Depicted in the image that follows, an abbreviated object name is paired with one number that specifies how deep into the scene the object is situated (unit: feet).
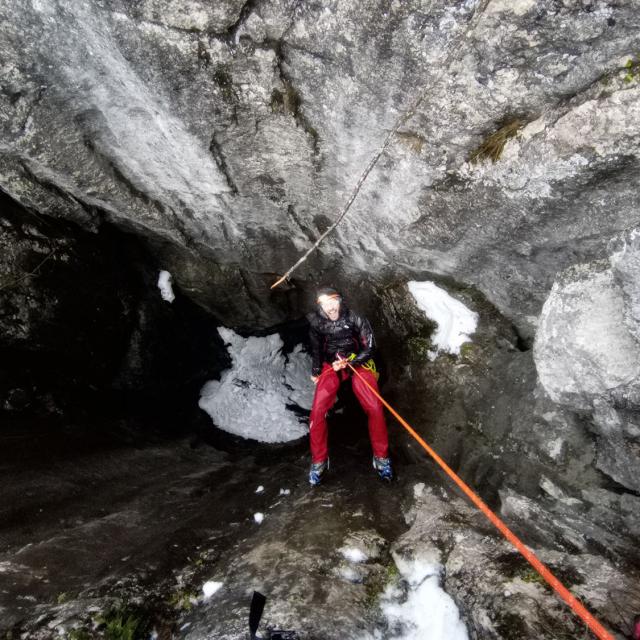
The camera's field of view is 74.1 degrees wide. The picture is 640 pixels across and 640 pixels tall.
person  19.77
